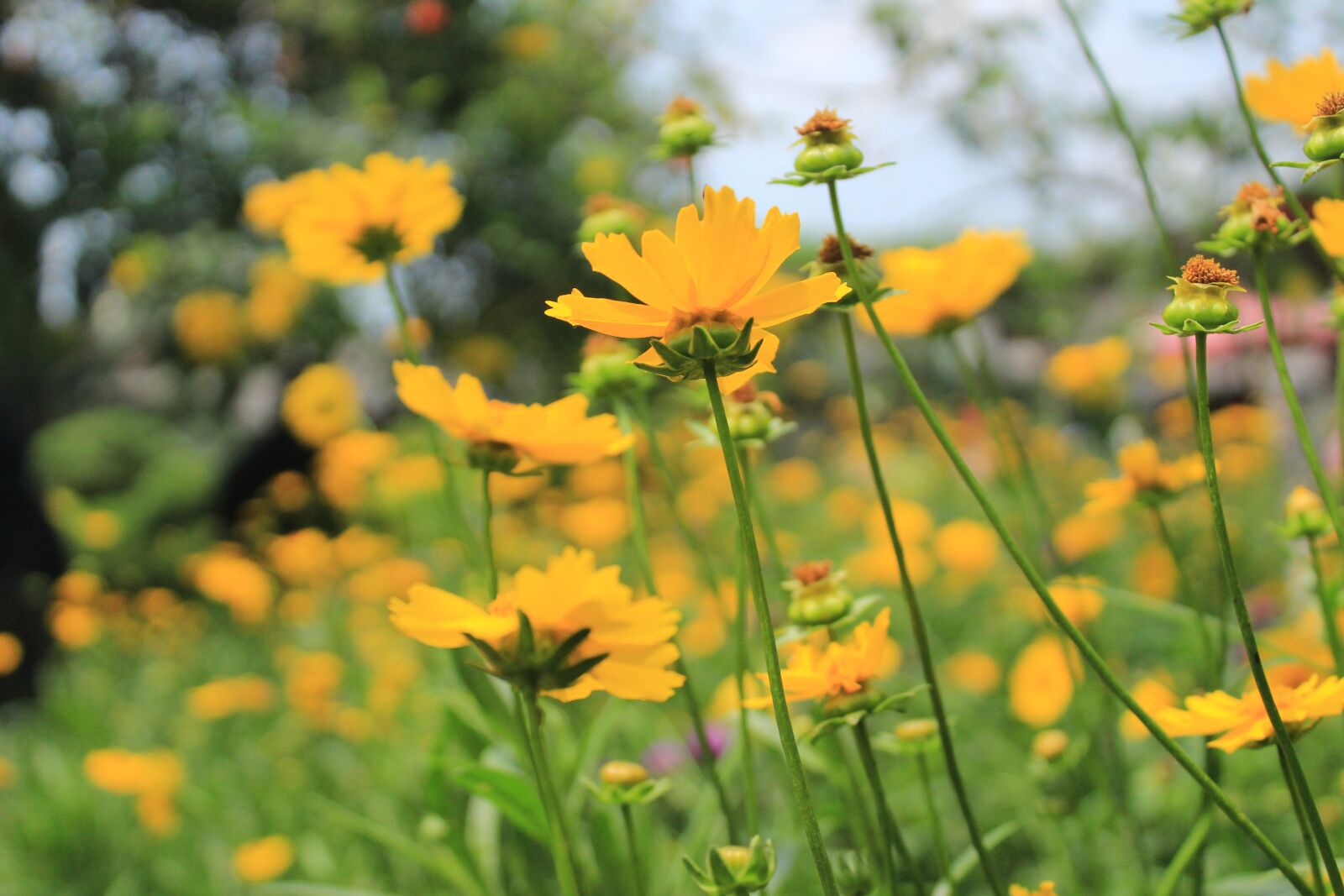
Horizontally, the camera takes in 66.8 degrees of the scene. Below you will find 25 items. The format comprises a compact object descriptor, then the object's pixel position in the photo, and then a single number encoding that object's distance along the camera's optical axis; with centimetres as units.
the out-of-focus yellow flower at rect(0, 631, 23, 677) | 202
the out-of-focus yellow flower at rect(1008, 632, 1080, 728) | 102
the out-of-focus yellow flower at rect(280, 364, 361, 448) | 217
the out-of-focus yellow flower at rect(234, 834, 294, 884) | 106
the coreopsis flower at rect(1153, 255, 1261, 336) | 31
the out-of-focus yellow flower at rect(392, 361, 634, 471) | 40
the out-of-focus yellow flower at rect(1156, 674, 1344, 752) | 35
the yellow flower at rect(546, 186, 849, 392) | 32
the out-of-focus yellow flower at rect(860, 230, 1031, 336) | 58
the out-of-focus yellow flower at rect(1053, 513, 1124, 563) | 151
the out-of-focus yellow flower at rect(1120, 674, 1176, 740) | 66
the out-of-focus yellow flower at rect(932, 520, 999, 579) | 158
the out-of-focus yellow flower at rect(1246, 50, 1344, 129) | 44
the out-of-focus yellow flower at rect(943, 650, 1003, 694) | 128
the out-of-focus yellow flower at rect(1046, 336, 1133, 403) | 168
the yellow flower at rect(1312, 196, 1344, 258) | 40
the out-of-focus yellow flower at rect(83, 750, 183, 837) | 127
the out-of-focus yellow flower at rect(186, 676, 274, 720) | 157
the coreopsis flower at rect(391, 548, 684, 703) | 34
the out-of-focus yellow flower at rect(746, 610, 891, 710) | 40
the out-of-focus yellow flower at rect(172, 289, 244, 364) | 367
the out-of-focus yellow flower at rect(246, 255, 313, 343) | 355
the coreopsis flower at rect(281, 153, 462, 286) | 64
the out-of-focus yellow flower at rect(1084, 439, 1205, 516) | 54
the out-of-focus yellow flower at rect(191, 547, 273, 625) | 197
